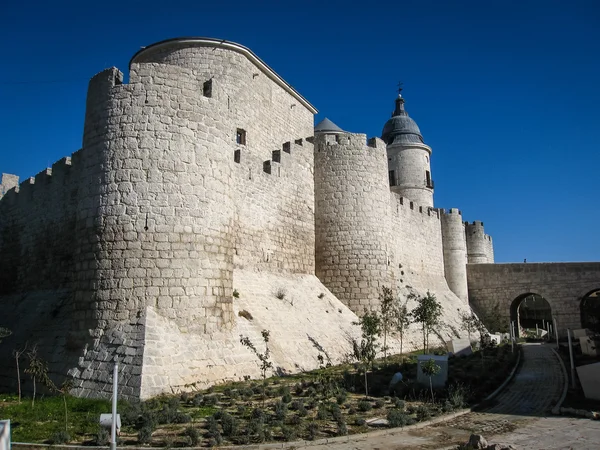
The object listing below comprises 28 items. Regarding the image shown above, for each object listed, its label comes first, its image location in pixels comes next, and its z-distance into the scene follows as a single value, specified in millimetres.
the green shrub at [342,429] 7504
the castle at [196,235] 10359
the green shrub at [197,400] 8850
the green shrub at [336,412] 8516
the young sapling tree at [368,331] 12485
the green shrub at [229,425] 7387
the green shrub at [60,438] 6973
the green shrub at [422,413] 8655
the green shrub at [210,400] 8936
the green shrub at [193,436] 6848
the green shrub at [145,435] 6905
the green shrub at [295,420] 8039
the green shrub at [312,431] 7266
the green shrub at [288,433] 7195
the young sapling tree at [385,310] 17669
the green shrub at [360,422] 8109
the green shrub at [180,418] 7867
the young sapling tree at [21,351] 12398
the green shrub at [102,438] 6797
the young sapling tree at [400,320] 18598
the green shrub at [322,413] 8500
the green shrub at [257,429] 7126
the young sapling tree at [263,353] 11169
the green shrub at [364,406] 9336
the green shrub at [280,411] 8297
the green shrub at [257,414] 8161
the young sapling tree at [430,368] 10531
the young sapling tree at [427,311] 17984
